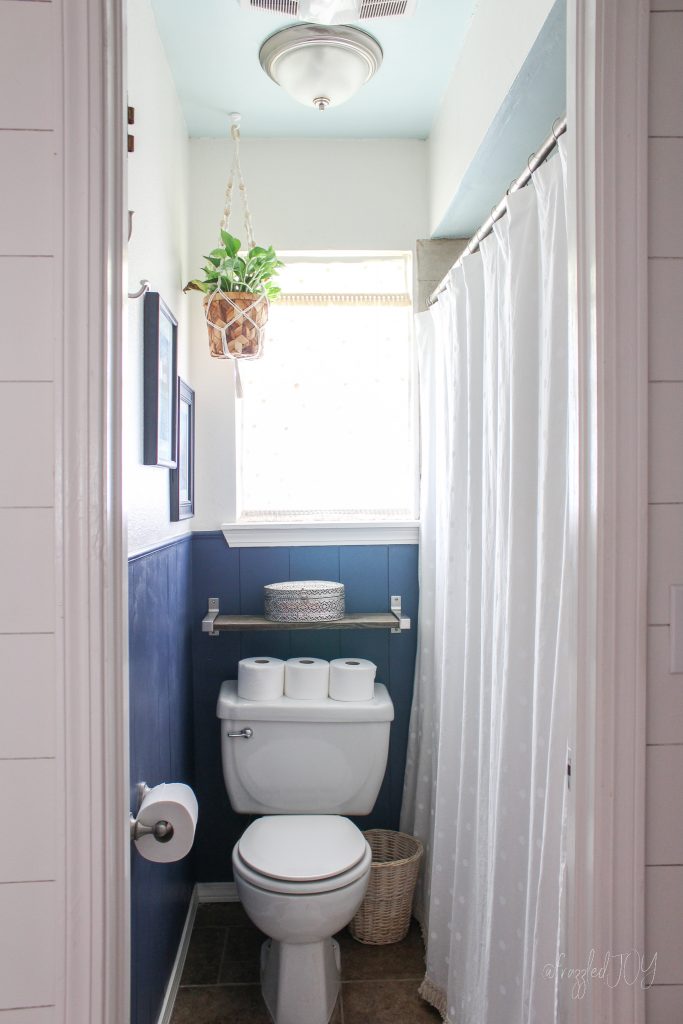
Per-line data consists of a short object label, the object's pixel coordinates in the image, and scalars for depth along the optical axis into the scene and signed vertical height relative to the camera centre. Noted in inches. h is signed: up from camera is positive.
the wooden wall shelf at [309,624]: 92.1 -13.9
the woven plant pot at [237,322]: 87.6 +21.6
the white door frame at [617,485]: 34.9 +1.1
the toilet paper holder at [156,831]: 43.5 -18.4
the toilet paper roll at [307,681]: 91.3 -20.5
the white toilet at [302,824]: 72.8 -34.1
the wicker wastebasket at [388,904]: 88.9 -45.9
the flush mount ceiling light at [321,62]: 74.6 +45.2
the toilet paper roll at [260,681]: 90.9 -20.4
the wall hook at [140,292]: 55.4 +15.9
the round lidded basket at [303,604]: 92.8 -11.4
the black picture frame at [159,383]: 67.4 +11.7
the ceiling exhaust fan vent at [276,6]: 62.6 +41.3
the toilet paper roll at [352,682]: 91.4 -20.7
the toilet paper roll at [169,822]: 44.7 -18.7
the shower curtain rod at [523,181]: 49.3 +24.4
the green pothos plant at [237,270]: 87.0 +27.3
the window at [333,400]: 104.2 +14.8
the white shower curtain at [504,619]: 51.3 -8.9
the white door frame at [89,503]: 34.0 +0.3
